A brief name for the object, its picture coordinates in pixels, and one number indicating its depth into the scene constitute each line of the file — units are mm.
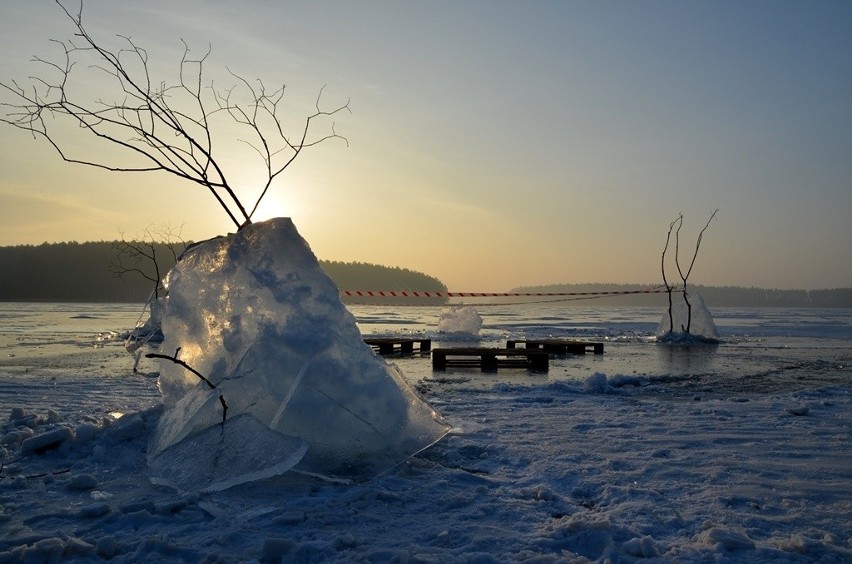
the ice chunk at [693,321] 22906
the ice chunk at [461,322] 25266
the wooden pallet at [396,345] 17203
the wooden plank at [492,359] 13914
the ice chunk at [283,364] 5023
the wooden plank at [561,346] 17859
